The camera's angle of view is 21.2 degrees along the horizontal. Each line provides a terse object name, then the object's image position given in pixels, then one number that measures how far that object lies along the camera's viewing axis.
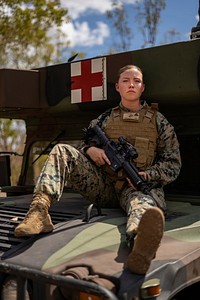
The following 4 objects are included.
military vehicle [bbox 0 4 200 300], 2.28
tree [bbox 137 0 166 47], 15.17
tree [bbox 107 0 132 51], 16.08
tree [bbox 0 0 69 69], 13.23
